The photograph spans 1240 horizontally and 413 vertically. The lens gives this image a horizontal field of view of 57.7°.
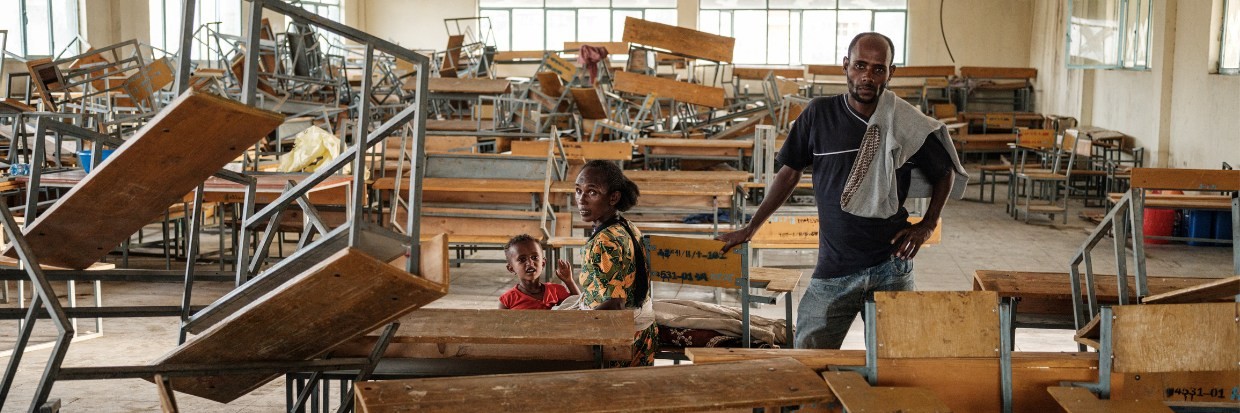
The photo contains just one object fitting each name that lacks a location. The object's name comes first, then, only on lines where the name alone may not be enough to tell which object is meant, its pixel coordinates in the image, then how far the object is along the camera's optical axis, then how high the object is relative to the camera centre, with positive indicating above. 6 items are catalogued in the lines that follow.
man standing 3.02 -0.19
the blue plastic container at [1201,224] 8.80 -0.82
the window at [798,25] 21.09 +1.62
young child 4.24 -0.69
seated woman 3.16 -0.42
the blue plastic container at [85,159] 6.16 -0.35
